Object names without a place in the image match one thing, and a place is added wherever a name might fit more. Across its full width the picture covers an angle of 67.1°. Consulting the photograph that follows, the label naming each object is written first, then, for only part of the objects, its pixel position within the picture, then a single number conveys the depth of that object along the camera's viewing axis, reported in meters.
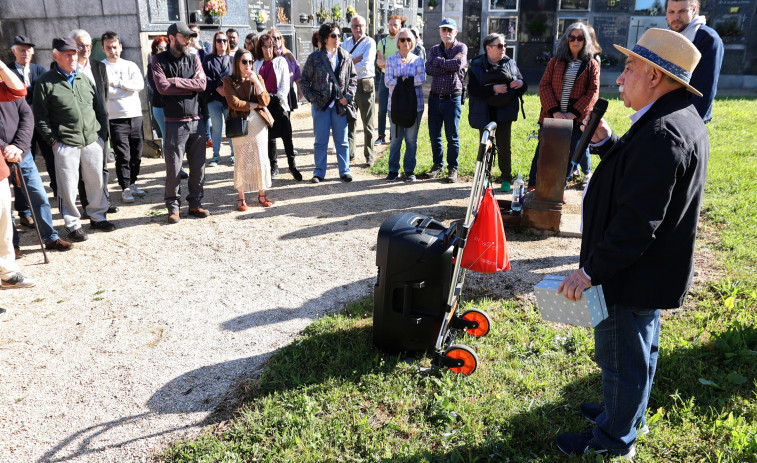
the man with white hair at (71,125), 5.78
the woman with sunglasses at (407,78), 7.90
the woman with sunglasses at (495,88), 7.23
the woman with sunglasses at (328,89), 7.92
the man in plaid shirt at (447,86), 7.75
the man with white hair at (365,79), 9.34
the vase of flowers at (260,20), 13.20
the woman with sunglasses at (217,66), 8.26
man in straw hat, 2.29
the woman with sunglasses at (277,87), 8.25
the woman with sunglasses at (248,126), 6.73
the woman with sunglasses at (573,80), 6.53
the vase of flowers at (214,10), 10.85
